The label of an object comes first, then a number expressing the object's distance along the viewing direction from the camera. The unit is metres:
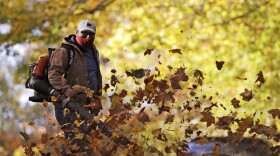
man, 15.98
